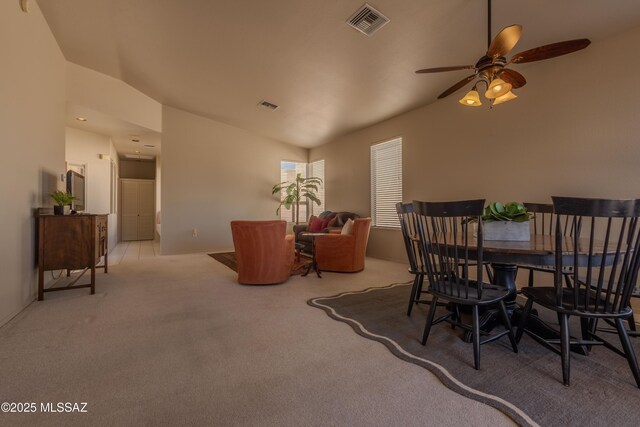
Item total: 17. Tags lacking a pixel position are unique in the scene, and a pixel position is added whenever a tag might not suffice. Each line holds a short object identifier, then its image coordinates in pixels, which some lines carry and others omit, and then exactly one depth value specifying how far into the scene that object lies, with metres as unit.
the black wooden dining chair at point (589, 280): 1.43
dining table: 1.66
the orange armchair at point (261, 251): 3.44
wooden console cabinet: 2.99
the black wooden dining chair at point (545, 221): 2.42
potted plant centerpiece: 2.08
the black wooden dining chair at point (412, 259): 2.46
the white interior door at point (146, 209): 9.21
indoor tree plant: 7.10
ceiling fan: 1.91
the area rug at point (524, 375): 1.33
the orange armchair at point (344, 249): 4.23
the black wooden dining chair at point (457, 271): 1.71
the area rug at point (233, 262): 4.15
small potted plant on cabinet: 3.19
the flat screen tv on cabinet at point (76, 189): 3.52
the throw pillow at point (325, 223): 6.03
